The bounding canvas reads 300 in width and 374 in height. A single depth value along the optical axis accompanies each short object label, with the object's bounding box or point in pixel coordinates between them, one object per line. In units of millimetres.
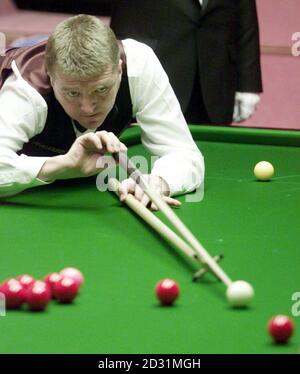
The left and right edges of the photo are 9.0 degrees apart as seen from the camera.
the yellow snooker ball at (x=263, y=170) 6285
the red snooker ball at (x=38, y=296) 4060
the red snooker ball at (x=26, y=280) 4198
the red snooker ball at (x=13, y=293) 4101
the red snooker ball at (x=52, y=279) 4223
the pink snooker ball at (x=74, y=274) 4324
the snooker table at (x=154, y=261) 3808
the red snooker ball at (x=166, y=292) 4142
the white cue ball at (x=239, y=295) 4120
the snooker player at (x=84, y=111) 5573
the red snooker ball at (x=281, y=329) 3738
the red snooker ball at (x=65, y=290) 4146
